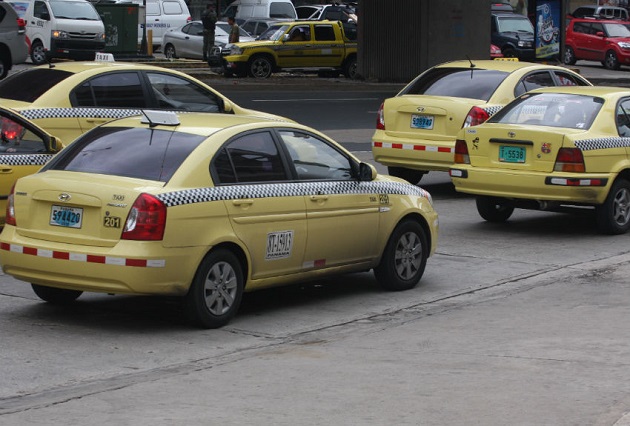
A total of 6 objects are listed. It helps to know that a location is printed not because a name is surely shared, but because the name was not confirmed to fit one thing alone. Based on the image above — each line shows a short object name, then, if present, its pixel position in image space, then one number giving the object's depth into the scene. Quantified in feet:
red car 153.48
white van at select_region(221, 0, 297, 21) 165.89
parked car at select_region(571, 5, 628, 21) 185.63
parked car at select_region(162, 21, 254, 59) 141.49
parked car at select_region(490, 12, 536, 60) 147.02
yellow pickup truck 118.21
